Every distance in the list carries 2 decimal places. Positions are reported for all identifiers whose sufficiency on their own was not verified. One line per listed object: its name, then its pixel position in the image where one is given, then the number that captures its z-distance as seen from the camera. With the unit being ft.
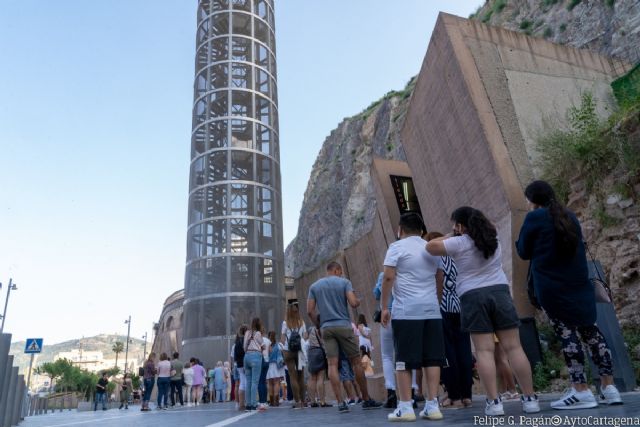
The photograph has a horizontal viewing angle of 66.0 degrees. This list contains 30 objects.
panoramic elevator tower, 90.07
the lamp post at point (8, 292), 114.47
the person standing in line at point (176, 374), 47.74
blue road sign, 63.05
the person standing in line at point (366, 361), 32.78
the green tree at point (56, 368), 270.05
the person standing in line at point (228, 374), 57.47
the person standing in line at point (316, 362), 23.24
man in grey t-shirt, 19.95
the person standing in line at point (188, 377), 49.43
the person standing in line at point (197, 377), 49.67
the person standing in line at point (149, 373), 45.72
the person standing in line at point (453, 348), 16.56
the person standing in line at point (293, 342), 26.45
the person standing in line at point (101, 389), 65.00
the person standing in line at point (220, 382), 56.29
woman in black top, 12.05
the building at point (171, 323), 135.74
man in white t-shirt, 12.84
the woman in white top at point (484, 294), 12.07
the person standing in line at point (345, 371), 22.62
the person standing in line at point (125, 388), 65.43
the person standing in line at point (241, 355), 29.09
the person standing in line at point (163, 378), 41.91
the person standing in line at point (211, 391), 62.54
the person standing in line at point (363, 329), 28.71
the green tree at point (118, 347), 356.46
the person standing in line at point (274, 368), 32.07
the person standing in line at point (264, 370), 29.77
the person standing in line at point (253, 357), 26.81
